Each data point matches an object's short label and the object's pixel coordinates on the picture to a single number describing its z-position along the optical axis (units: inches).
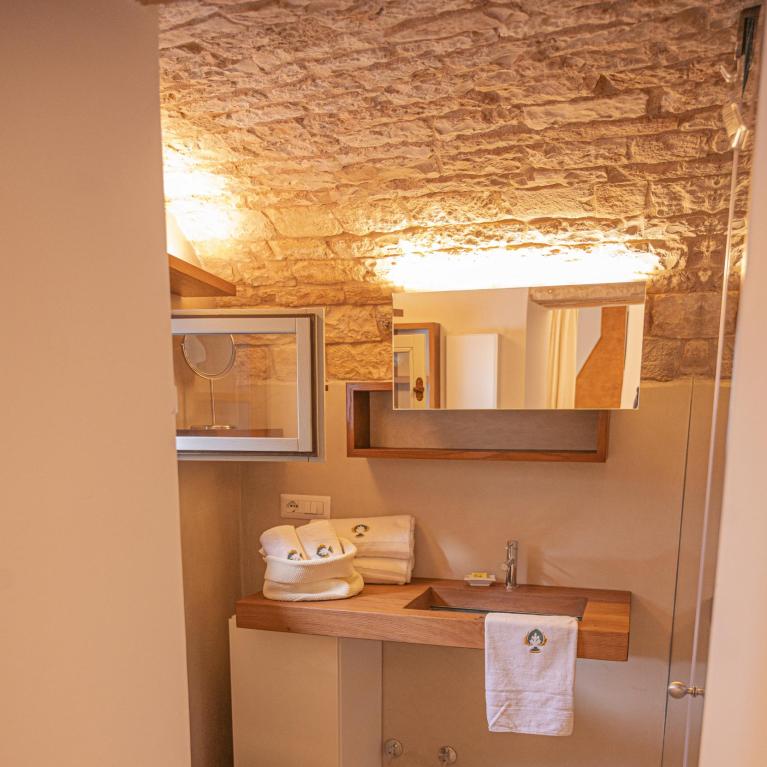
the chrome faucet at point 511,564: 91.3
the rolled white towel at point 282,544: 87.5
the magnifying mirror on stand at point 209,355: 82.3
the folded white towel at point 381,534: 94.4
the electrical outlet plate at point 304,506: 102.2
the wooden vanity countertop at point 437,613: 77.3
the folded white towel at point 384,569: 94.0
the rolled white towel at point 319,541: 88.4
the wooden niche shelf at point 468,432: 89.7
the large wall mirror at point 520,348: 83.3
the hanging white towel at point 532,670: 77.1
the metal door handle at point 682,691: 41.6
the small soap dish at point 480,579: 93.0
